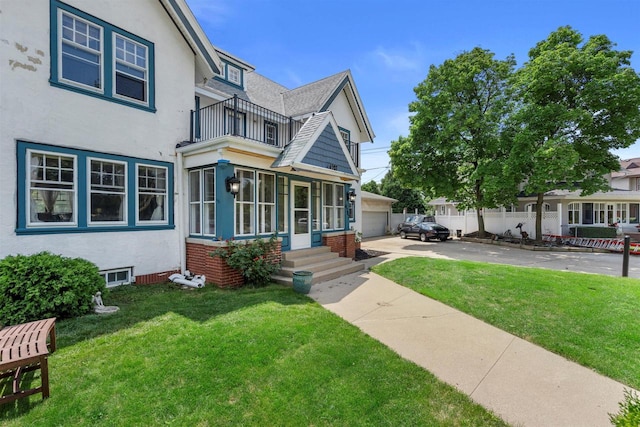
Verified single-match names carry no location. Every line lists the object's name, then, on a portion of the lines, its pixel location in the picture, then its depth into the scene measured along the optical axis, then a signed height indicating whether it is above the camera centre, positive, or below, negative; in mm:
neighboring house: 21609 -265
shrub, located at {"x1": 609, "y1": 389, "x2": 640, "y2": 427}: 1902 -1410
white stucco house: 6203 +1649
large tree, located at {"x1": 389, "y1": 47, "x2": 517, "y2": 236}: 17984 +5101
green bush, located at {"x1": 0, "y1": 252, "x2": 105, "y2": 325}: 4777 -1323
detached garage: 24656 -321
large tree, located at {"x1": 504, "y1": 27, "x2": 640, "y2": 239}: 15414 +5376
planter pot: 7227 -1742
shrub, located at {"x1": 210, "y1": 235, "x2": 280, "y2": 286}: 7719 -1279
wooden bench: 2947 -1505
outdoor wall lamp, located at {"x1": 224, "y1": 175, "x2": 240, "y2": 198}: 7875 +749
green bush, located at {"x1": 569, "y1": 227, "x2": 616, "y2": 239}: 20578 -1541
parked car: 22344 -1465
